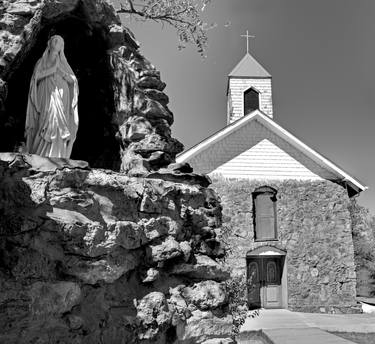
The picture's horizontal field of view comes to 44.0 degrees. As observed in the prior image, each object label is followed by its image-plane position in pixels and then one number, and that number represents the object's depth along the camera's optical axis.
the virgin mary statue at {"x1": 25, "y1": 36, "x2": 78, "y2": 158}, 4.18
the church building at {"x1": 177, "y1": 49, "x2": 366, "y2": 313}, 15.34
